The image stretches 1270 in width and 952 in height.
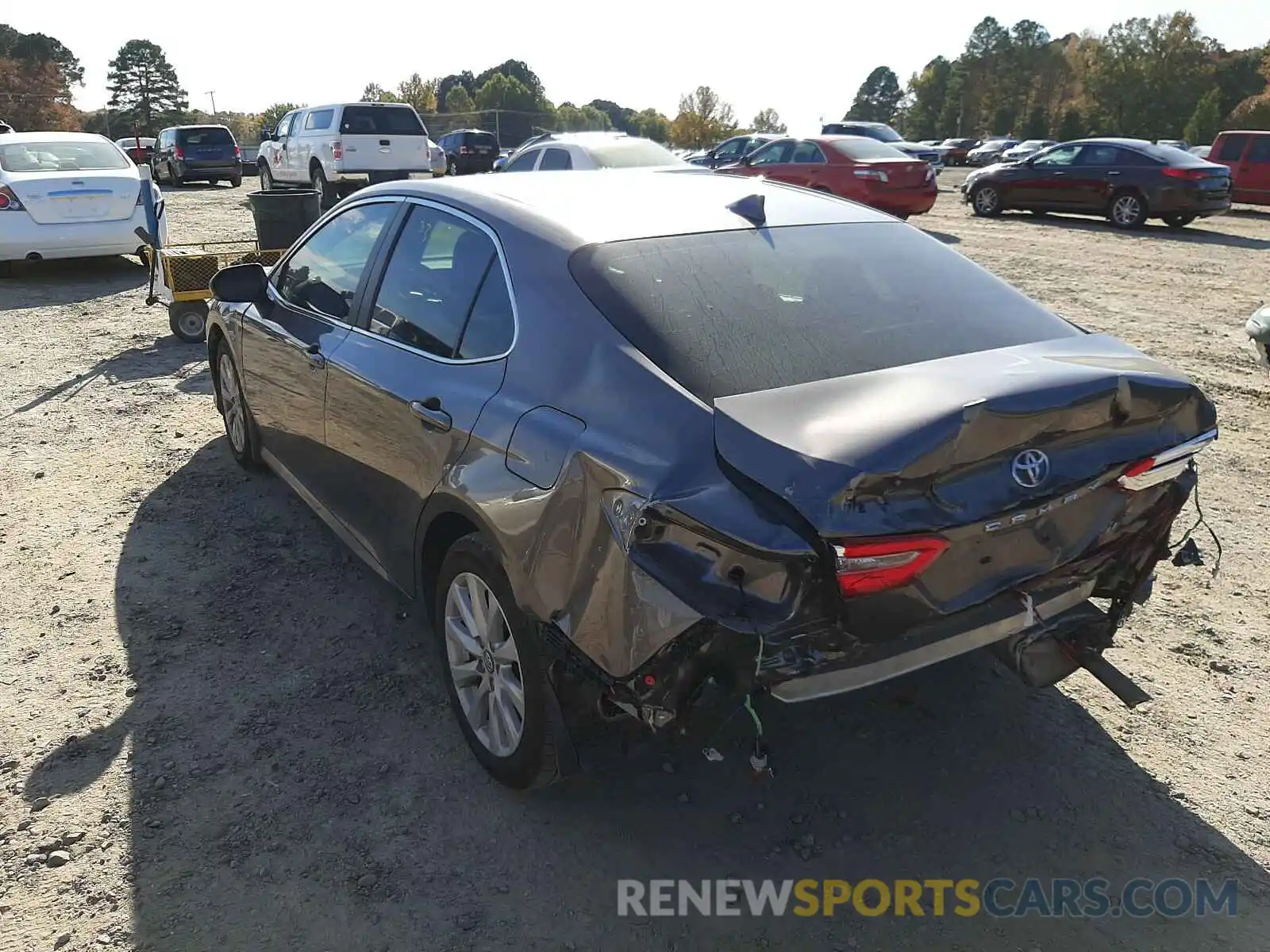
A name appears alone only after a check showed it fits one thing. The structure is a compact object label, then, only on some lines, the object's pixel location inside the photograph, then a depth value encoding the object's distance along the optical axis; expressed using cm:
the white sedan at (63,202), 1048
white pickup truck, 1761
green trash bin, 884
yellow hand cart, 807
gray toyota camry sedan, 212
